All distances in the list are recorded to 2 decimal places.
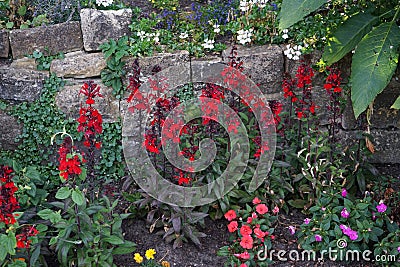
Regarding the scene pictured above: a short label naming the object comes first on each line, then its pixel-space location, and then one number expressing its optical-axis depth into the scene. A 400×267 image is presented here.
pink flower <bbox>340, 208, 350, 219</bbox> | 3.27
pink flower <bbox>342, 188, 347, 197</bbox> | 3.46
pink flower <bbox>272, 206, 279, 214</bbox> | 3.43
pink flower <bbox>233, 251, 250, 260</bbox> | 3.10
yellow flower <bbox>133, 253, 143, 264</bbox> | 3.19
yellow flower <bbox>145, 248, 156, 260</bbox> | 3.23
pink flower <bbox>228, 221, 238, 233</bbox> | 3.29
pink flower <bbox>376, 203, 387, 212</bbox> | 3.30
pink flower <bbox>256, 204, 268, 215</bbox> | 3.31
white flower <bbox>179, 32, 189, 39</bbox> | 4.14
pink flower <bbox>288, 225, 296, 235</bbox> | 3.40
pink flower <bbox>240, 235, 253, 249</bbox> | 3.16
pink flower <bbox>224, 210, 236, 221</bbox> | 3.34
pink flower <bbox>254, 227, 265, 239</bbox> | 3.20
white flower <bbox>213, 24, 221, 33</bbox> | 4.12
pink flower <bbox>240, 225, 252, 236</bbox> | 3.22
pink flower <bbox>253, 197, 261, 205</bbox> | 3.36
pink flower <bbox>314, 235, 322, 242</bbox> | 3.22
